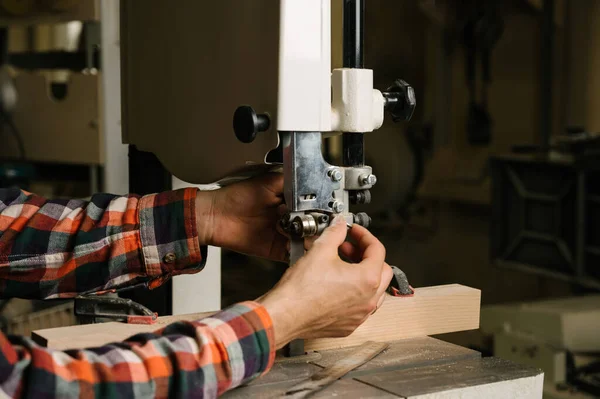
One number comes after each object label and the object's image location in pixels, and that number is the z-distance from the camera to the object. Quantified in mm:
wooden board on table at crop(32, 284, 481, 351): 1784
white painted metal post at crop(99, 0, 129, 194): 2543
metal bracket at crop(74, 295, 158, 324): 1873
